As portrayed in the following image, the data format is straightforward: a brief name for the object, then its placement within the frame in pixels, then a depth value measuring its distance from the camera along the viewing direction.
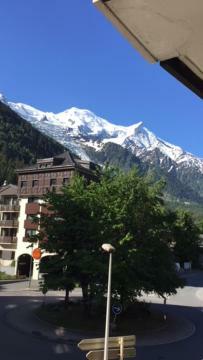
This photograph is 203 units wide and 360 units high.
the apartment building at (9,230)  70.00
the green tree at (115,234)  29.50
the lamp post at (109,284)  16.06
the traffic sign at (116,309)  29.19
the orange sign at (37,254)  43.83
